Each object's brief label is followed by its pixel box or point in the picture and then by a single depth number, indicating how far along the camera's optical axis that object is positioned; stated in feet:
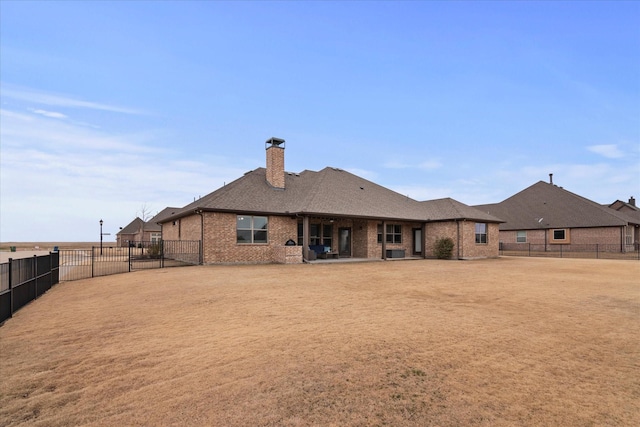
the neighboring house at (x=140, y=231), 160.13
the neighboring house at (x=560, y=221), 104.32
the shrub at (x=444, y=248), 78.59
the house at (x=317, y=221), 60.95
